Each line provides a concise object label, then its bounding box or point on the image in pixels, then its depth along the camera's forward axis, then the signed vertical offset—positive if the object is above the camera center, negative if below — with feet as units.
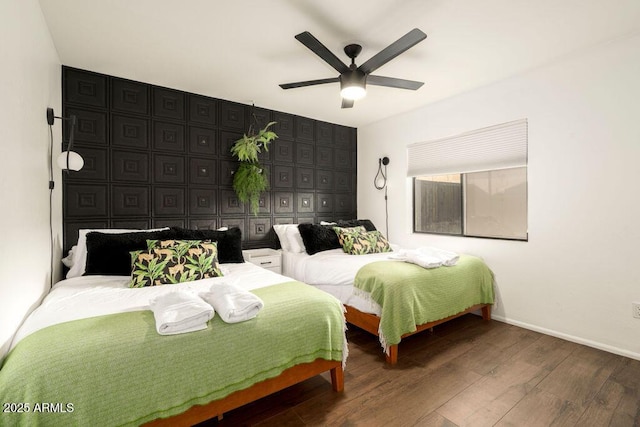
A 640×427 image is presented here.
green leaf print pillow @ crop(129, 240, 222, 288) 7.26 -1.36
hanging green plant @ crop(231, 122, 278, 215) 11.61 +1.53
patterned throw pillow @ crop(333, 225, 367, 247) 11.58 -0.86
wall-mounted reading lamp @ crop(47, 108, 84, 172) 7.68 +1.27
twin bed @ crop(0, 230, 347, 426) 3.79 -2.24
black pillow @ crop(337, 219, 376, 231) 12.96 -0.65
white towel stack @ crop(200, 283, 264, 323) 5.11 -1.66
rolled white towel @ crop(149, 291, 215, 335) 4.68 -1.69
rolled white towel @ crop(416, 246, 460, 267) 9.29 -1.48
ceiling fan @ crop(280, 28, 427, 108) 6.30 +3.46
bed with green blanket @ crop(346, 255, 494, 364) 7.71 -2.44
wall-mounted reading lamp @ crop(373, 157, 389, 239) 14.33 +1.41
